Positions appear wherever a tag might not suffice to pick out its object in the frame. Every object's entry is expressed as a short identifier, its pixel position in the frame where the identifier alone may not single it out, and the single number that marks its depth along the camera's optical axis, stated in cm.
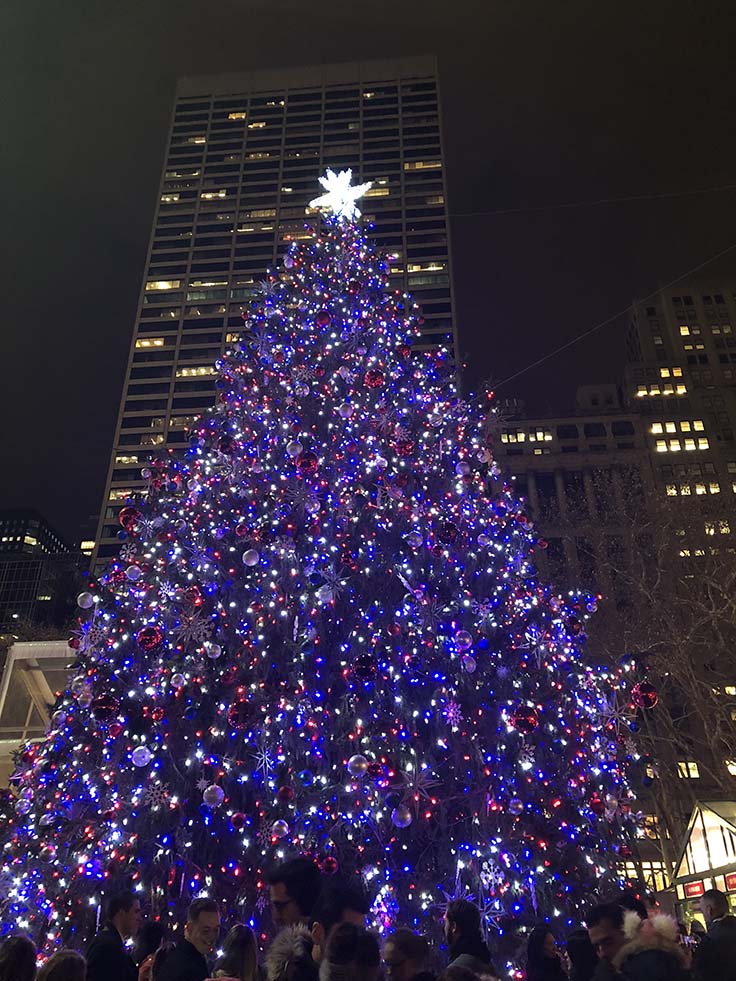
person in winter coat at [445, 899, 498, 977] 360
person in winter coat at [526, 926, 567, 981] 366
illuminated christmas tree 522
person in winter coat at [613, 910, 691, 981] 249
